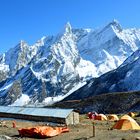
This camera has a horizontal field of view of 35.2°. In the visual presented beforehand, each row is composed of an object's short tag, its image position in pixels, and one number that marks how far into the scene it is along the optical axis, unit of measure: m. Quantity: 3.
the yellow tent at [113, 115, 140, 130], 26.92
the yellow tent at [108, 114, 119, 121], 43.32
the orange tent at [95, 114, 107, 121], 42.51
